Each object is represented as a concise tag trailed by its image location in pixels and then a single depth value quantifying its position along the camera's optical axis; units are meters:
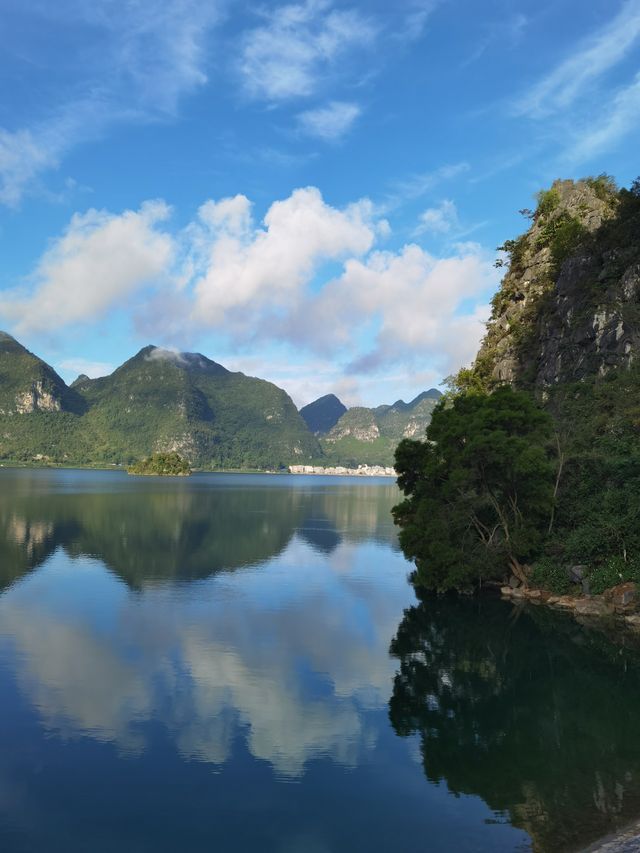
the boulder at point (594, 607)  36.84
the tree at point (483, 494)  40.67
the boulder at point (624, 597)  36.16
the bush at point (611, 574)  37.34
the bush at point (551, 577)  40.62
